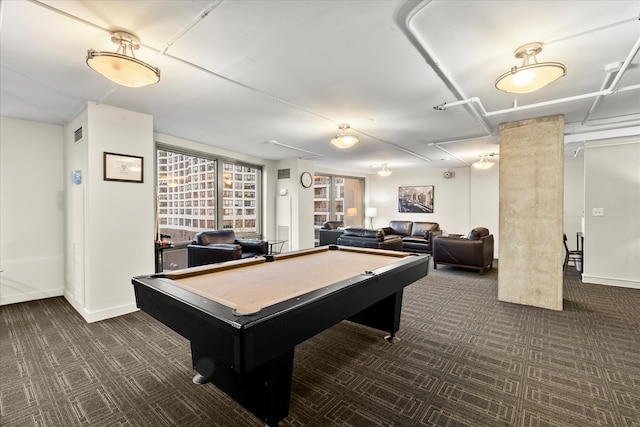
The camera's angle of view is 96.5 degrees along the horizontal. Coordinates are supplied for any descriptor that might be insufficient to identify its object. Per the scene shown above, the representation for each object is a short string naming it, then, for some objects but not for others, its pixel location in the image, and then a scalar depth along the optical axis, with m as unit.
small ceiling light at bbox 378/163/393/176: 7.71
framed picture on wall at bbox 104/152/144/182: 3.41
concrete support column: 3.65
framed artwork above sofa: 9.16
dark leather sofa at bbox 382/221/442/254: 7.72
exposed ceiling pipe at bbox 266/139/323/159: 5.29
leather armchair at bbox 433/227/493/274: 5.61
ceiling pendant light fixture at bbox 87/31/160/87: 1.90
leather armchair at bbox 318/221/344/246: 7.84
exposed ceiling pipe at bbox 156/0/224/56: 1.73
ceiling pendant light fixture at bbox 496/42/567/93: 2.07
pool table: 1.27
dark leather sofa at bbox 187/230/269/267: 4.34
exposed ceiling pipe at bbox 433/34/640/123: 2.47
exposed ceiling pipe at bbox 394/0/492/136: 1.75
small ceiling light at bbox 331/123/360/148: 3.86
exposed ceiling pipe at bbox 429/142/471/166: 5.53
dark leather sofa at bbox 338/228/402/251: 6.01
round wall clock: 7.05
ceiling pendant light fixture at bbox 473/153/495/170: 6.52
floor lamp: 9.70
